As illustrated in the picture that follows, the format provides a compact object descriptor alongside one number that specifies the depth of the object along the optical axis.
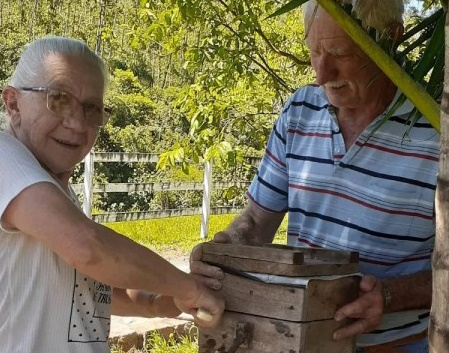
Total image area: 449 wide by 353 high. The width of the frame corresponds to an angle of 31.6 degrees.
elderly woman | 1.80
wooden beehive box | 1.89
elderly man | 2.32
